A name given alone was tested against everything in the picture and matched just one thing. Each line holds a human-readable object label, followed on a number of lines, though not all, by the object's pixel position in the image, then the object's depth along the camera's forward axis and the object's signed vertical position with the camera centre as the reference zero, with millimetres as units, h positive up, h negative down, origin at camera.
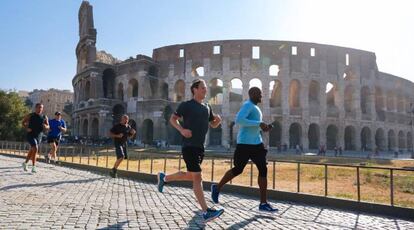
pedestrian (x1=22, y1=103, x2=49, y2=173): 9219 +247
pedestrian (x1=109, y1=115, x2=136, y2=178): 9148 +41
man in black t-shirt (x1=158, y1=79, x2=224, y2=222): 4410 +100
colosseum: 38062 +5634
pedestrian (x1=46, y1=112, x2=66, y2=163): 11398 +243
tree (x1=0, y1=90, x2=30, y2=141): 37656 +2016
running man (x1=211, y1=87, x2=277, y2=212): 5180 -119
